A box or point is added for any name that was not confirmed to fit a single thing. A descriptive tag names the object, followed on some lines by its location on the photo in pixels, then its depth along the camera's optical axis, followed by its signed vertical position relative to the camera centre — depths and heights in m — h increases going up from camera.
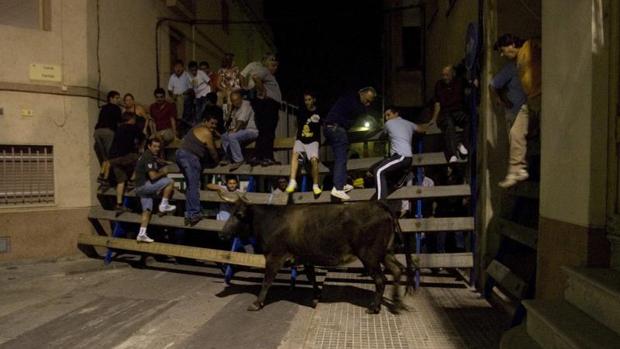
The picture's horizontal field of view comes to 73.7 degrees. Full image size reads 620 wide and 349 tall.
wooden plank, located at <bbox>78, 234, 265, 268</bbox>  6.77 -1.64
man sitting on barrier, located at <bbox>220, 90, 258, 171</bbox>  8.09 +0.60
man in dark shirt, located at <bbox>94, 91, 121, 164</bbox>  9.38 +0.82
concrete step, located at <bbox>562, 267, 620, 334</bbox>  2.83 -0.99
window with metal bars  8.71 -0.28
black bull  5.64 -1.09
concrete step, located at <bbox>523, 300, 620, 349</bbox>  2.71 -1.20
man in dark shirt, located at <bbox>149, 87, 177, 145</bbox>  10.09 +1.12
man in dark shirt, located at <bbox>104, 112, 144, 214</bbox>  8.79 +0.13
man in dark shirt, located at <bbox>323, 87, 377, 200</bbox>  6.88 +0.58
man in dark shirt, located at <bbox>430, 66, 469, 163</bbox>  6.51 +0.81
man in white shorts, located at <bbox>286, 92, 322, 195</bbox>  7.01 +0.35
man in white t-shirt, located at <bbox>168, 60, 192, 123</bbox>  11.09 +2.03
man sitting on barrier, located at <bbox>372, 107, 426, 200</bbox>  6.51 +0.11
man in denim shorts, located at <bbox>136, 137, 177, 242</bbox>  8.12 -0.45
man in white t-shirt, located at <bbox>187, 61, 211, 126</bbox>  10.77 +1.98
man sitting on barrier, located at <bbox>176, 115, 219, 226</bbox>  7.66 +0.00
